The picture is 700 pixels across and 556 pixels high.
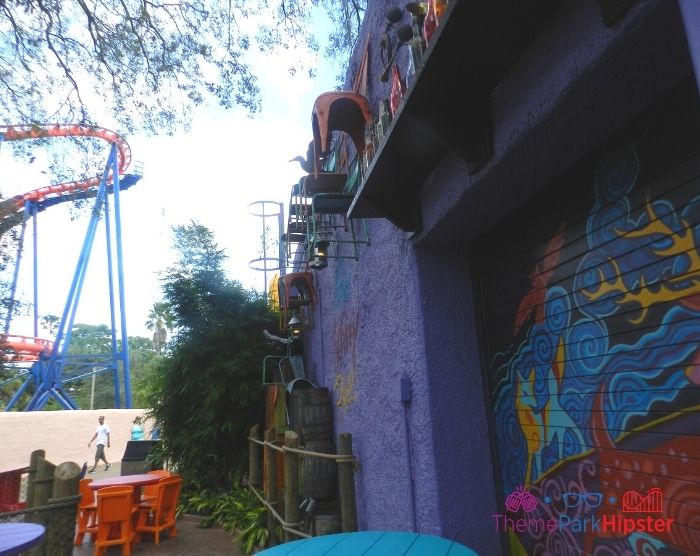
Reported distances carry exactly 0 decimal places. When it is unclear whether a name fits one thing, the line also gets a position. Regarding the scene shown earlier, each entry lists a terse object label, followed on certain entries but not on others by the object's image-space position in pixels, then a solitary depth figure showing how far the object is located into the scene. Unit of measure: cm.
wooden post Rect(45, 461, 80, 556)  348
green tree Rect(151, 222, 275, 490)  837
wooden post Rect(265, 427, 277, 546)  536
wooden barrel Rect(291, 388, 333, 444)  578
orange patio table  619
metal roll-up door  174
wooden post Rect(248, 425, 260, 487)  702
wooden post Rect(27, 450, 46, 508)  420
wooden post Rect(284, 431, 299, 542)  451
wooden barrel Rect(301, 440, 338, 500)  487
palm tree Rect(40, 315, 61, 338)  2041
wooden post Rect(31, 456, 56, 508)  371
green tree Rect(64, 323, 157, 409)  4753
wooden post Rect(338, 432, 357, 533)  379
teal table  207
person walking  1302
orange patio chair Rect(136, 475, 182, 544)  609
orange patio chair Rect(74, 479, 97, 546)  621
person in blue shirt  1434
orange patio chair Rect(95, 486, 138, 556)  544
